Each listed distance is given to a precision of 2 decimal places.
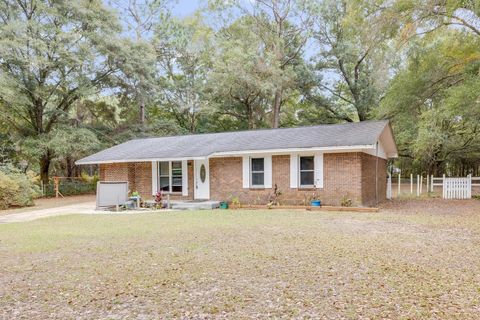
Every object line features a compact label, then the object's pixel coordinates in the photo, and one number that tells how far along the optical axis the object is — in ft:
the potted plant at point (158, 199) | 49.70
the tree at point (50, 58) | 66.44
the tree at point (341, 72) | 89.35
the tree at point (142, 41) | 81.10
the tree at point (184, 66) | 94.94
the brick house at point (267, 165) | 43.19
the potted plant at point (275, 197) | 45.92
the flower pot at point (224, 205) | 47.26
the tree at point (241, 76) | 81.92
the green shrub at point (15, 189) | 49.98
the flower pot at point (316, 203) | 43.37
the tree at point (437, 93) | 46.01
